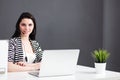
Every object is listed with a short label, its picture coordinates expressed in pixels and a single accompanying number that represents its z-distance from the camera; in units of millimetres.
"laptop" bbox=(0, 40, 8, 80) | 1921
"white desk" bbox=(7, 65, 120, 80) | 2018
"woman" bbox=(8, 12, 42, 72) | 3119
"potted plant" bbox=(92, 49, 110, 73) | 2311
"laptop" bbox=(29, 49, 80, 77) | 2025
